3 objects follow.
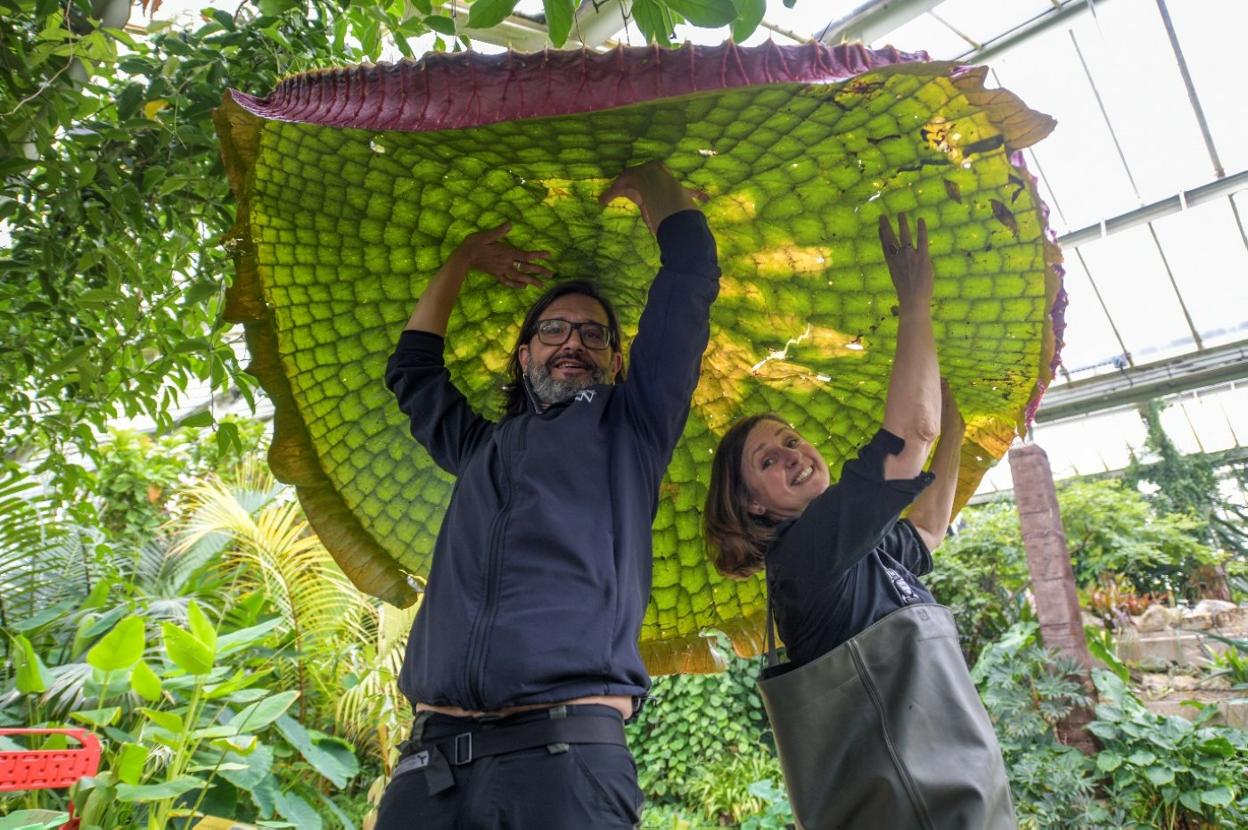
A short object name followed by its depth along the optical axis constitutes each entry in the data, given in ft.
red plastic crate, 4.31
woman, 3.12
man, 2.80
